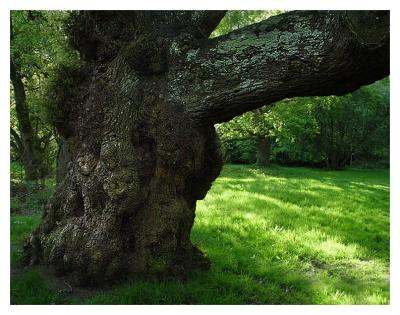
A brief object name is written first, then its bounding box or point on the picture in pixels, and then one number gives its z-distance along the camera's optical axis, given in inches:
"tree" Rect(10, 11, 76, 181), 505.0
